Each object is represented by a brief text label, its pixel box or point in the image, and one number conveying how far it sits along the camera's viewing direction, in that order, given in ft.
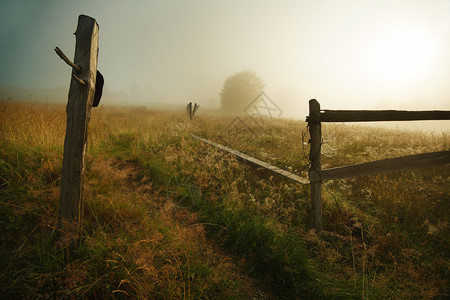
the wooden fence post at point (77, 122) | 6.38
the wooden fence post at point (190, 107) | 48.08
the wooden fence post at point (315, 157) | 9.27
